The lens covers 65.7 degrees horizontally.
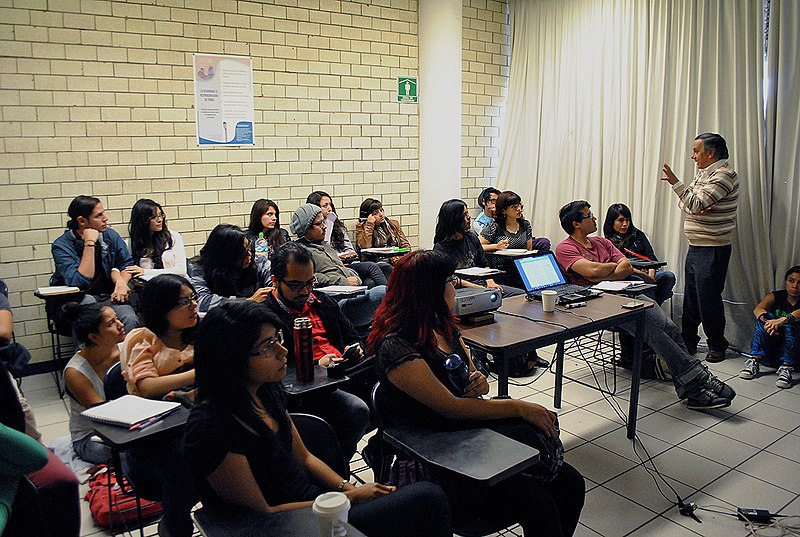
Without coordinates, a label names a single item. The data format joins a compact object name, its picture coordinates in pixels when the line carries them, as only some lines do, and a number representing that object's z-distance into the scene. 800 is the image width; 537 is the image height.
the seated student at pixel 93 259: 4.57
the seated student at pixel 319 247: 4.65
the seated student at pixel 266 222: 5.43
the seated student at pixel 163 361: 2.18
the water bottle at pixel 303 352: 2.54
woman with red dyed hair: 2.08
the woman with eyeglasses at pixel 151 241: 4.97
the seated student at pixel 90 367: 2.83
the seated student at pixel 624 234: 5.60
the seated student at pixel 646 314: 4.09
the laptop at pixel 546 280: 3.79
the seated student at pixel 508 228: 5.74
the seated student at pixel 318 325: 2.90
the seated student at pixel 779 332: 4.72
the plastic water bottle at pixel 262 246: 5.15
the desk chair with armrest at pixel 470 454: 1.84
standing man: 4.96
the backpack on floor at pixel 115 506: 2.77
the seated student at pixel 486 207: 6.52
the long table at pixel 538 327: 2.84
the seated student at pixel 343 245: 5.50
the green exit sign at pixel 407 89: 6.64
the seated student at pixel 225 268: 3.89
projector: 3.13
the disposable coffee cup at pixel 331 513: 1.40
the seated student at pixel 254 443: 1.63
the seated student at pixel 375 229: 6.20
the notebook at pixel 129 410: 2.12
